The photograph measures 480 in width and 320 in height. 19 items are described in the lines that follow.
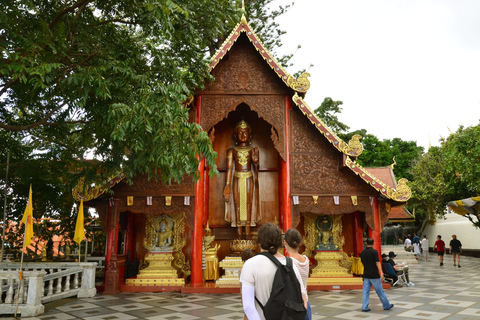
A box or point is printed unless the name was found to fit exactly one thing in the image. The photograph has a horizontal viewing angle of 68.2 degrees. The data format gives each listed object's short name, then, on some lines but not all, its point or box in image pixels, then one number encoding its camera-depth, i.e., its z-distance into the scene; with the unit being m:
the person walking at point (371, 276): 6.58
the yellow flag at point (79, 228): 8.32
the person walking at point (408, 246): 22.31
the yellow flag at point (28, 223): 6.90
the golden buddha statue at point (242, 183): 9.95
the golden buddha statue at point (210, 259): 9.56
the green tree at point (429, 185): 22.89
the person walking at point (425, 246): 21.31
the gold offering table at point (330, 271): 9.17
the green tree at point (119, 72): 5.09
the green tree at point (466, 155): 16.14
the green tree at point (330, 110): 18.42
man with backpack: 2.40
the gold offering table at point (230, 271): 8.87
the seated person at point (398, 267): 9.68
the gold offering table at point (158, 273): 9.12
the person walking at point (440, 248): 16.77
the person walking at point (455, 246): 15.73
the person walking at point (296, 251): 3.26
